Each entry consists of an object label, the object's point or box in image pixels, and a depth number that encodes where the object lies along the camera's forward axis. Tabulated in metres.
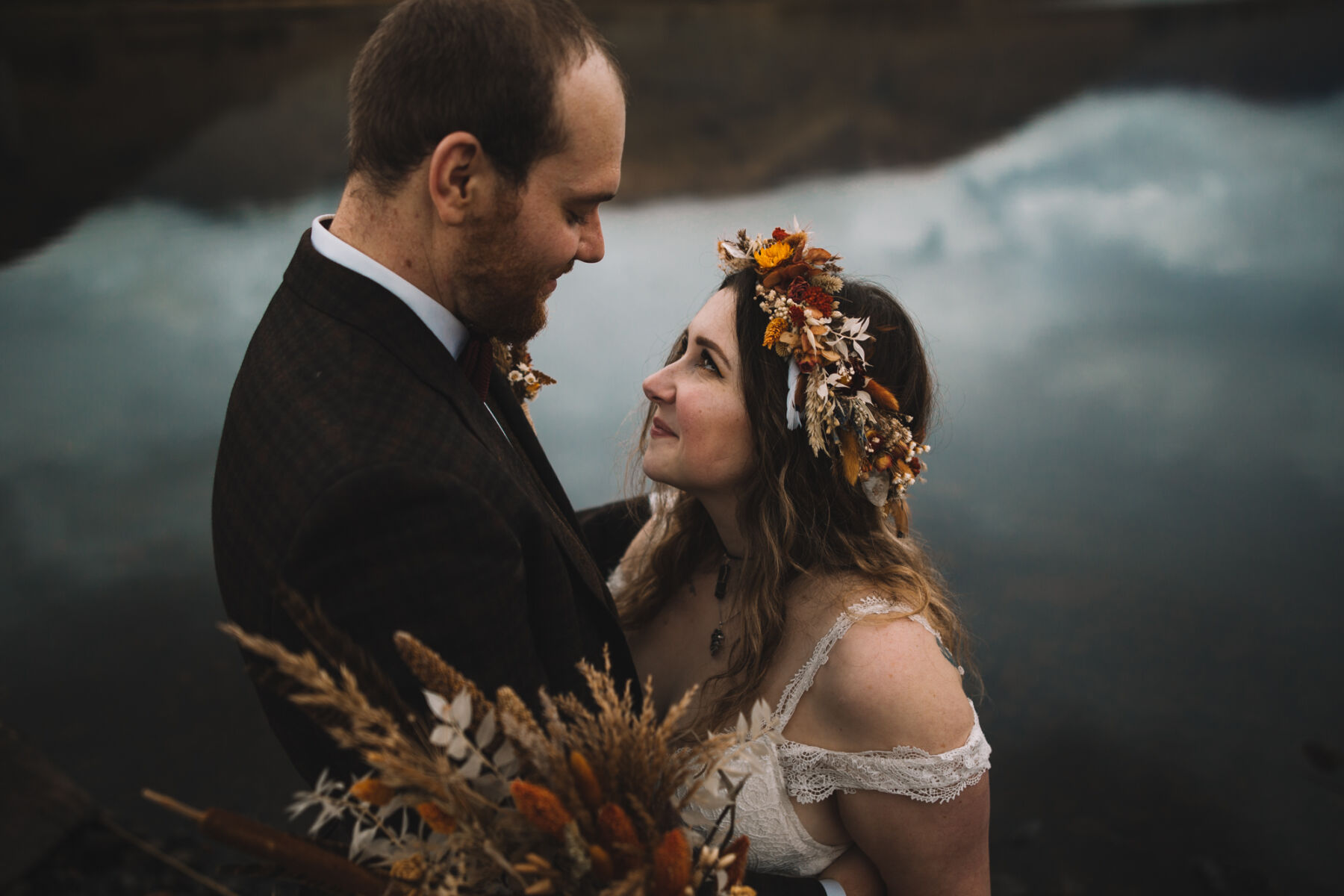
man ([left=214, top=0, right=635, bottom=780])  1.22
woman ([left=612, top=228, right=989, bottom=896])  1.79
